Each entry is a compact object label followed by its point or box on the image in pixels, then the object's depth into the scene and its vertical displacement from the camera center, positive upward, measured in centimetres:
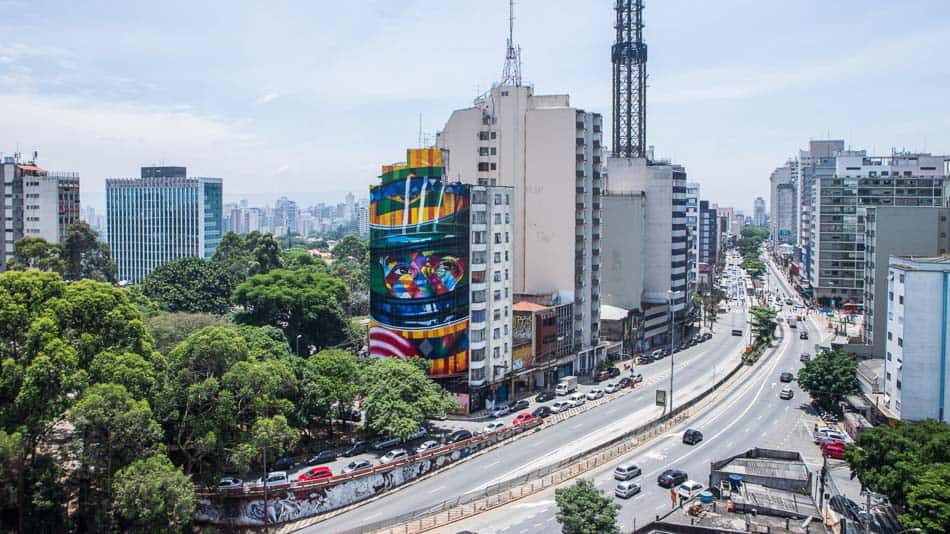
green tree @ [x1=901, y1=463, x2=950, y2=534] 3706 -1235
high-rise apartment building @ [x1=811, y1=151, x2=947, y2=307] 11900 +581
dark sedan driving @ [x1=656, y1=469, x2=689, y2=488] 5003 -1500
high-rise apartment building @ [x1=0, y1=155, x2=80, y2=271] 10762 +445
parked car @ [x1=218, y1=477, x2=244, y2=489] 4719 -1450
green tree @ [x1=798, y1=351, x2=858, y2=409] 6675 -1167
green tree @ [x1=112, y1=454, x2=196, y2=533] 3956 -1297
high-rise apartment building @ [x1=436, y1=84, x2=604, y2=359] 7912 +732
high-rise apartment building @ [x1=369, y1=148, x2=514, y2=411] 6500 -276
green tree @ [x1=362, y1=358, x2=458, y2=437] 5500 -1129
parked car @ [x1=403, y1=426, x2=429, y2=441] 5762 -1417
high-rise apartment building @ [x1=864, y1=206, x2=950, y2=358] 7250 -10
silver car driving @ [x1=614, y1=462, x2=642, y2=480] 5125 -1491
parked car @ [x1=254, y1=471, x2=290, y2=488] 4750 -1437
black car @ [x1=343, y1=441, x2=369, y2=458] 5472 -1448
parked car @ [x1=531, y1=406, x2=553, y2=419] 6575 -1423
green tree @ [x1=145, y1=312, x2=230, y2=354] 6094 -687
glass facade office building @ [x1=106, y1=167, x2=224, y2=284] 15600 +417
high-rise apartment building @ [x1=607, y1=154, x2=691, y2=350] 10531 +243
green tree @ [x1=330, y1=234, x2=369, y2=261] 17425 -205
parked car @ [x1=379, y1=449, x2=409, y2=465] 5231 -1430
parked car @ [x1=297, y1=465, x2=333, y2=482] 4890 -1447
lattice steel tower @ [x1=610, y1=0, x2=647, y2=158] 11288 +2335
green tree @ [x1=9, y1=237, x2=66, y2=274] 9019 -187
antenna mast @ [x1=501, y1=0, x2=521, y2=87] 7925 +1747
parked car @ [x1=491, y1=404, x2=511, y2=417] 6575 -1420
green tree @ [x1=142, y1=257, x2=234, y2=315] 9740 -597
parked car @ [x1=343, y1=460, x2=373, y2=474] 5074 -1453
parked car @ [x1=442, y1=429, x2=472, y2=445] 5755 -1425
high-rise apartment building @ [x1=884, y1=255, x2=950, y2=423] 5425 -700
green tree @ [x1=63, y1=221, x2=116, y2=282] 9625 -212
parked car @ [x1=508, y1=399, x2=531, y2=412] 6781 -1421
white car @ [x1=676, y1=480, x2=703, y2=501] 4752 -1510
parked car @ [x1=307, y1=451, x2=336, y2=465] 5319 -1460
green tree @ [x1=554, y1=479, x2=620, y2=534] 3628 -1243
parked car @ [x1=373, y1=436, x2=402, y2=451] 5528 -1416
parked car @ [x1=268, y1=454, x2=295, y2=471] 5181 -1466
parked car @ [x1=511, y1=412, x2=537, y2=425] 6343 -1443
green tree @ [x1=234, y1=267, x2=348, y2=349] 8038 -681
